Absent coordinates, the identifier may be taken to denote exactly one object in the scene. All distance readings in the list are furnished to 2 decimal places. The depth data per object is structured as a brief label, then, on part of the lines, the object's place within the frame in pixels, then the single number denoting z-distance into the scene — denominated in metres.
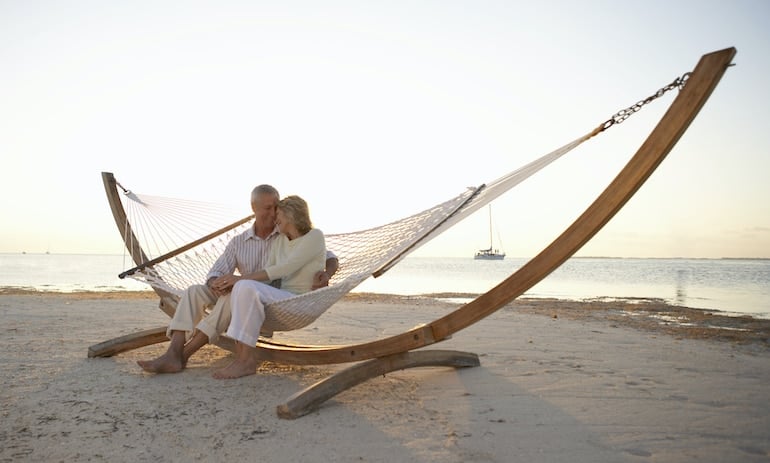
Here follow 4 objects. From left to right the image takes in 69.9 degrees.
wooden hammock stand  1.63
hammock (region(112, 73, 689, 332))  2.35
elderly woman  2.50
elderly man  2.73
